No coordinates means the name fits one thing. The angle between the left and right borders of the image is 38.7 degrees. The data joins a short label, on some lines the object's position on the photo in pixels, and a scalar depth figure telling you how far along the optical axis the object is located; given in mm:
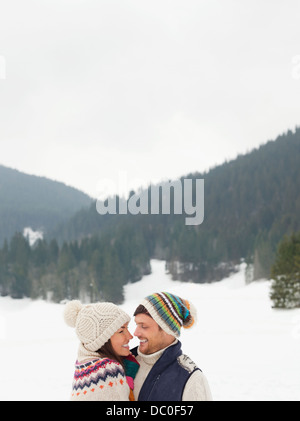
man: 2791
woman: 2777
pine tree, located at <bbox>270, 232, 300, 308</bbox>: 27422
